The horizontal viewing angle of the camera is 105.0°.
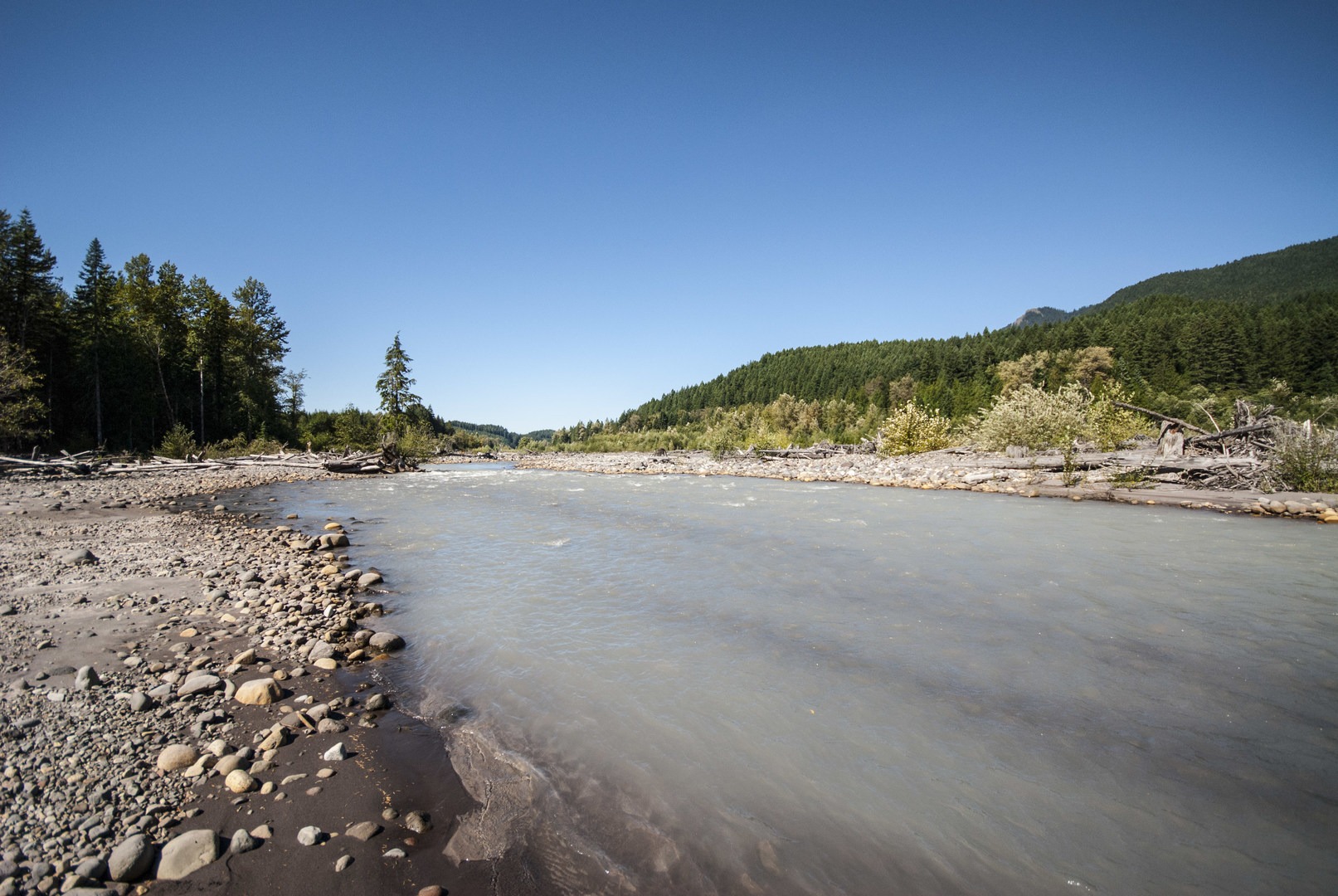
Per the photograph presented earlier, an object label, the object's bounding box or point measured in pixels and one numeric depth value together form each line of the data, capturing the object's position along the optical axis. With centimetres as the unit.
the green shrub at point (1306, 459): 1274
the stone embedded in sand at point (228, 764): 301
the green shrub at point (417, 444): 4348
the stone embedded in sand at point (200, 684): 385
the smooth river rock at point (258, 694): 383
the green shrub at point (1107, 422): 2023
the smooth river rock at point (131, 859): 217
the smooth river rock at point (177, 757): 300
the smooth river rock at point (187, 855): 226
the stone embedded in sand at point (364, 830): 259
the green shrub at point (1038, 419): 2014
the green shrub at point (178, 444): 2900
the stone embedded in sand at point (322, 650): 473
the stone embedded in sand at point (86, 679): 382
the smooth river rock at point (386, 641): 512
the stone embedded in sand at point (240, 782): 285
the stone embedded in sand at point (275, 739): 327
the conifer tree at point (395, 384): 4806
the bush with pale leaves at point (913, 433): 3206
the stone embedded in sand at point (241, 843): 241
